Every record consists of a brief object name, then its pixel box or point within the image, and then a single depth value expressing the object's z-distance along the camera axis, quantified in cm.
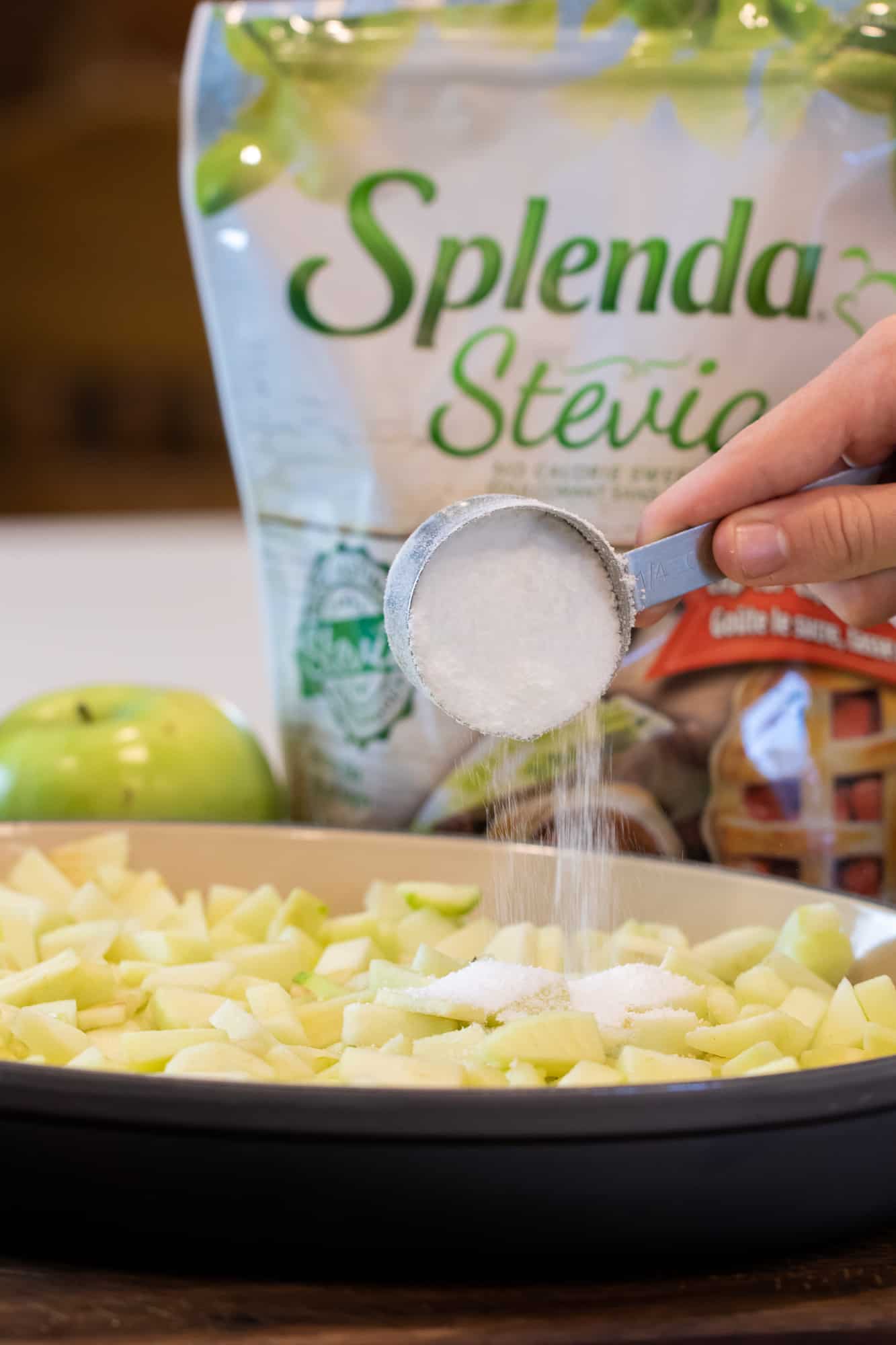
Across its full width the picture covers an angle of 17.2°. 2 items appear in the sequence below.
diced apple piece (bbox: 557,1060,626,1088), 71
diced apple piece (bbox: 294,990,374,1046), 77
